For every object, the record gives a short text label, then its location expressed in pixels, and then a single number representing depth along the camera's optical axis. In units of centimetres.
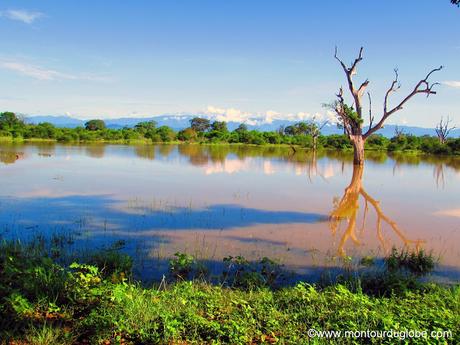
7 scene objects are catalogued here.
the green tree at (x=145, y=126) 6284
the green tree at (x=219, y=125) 7028
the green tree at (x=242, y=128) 6397
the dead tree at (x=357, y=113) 2366
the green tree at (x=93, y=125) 6758
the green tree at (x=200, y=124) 8239
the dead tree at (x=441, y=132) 4912
